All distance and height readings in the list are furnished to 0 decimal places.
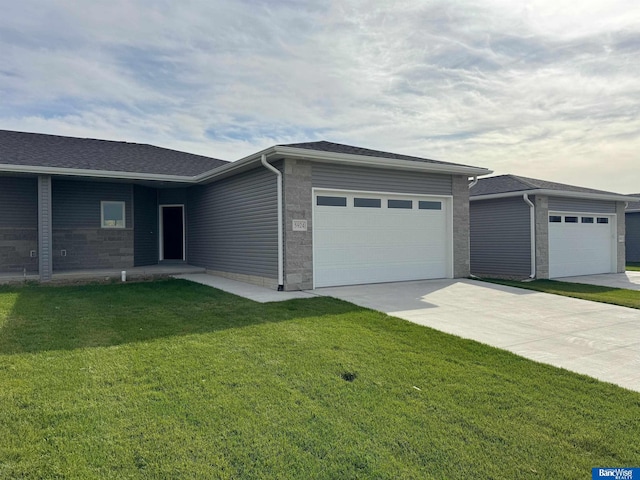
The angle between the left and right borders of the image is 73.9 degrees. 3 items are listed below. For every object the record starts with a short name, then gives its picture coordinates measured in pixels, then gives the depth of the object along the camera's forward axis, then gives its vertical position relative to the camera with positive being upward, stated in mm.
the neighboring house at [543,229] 13953 +233
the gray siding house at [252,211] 9586 +741
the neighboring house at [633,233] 23189 +75
